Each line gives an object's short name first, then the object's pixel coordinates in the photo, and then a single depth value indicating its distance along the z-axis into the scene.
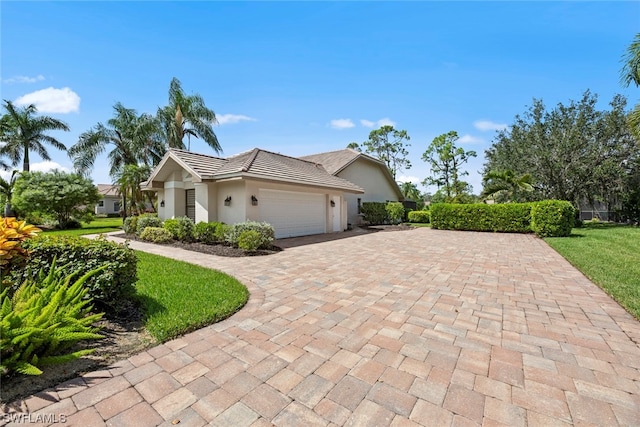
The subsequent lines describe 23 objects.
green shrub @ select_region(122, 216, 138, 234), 14.45
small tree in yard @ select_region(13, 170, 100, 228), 18.12
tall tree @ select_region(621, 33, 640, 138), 9.10
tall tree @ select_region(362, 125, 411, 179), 37.66
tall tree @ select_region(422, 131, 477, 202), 34.06
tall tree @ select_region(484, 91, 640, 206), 17.91
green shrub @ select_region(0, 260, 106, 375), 2.38
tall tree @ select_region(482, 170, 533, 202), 18.02
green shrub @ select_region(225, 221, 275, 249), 9.84
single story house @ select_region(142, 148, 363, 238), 11.74
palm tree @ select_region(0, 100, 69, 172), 26.09
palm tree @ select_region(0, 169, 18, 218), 20.44
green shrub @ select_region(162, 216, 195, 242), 11.78
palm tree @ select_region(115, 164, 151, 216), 19.70
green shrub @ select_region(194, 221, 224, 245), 10.76
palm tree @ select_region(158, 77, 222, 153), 23.61
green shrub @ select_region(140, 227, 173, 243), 11.87
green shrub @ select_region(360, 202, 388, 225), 22.27
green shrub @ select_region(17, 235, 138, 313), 3.80
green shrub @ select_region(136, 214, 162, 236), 13.67
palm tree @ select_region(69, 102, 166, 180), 24.00
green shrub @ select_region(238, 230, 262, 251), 9.29
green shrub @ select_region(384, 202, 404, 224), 23.09
